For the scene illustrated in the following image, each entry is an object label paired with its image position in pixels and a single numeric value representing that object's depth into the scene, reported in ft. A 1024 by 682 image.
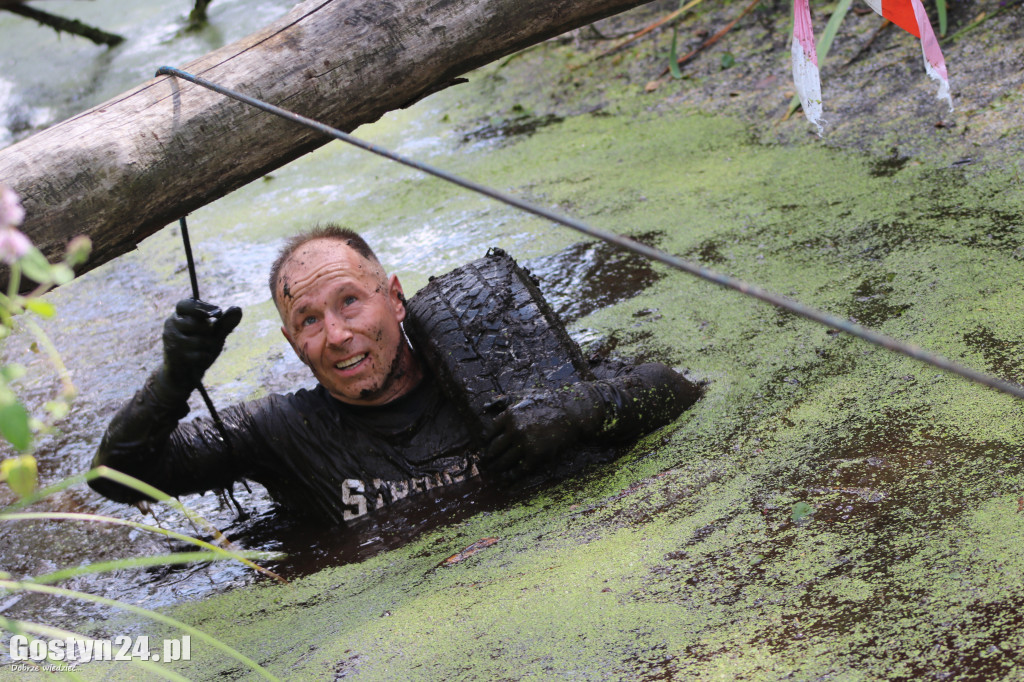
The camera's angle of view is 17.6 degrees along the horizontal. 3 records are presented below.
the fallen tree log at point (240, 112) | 12.19
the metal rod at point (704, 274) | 10.79
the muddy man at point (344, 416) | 12.76
